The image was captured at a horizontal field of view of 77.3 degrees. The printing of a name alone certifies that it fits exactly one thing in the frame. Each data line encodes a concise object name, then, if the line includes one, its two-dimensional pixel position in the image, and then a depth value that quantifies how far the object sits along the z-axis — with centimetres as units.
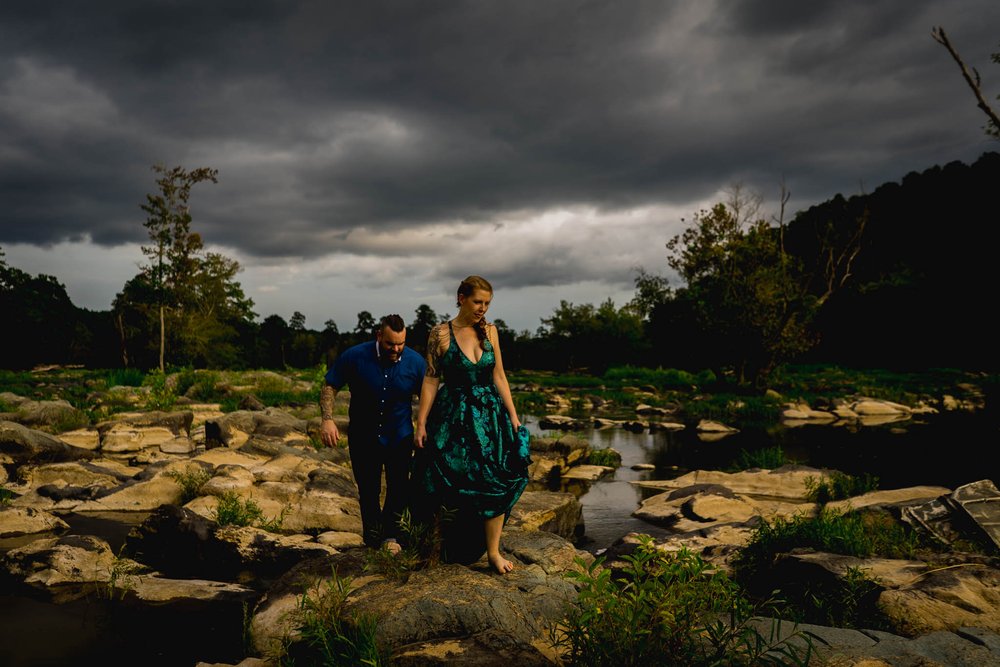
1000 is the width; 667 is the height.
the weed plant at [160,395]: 1886
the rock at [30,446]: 1127
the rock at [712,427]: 2231
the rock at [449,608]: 367
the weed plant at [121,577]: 607
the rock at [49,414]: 1537
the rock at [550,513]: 839
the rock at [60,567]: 615
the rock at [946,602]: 519
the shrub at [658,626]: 332
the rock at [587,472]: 1401
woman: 475
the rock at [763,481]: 1169
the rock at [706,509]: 977
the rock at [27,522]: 781
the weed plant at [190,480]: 942
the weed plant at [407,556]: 477
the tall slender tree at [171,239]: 3391
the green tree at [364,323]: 8794
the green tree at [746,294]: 2986
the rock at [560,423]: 2358
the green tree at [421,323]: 7306
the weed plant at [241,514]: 770
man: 598
